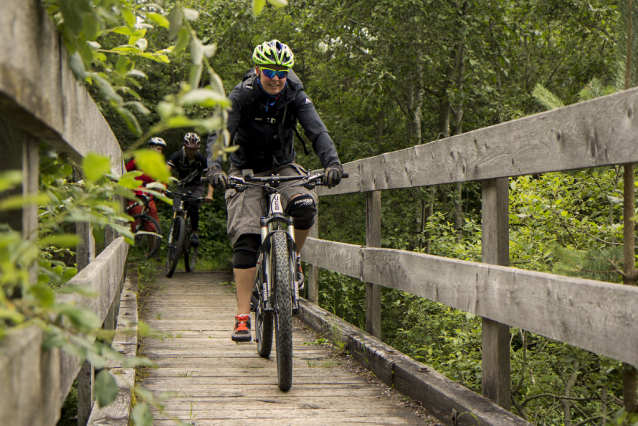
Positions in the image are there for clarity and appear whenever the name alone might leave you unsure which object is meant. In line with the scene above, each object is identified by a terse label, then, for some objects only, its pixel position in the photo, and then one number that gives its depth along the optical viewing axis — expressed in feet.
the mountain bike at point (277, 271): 10.57
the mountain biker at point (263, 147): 12.41
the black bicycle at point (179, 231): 28.89
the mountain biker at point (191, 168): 28.66
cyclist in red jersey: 28.98
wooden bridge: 2.97
